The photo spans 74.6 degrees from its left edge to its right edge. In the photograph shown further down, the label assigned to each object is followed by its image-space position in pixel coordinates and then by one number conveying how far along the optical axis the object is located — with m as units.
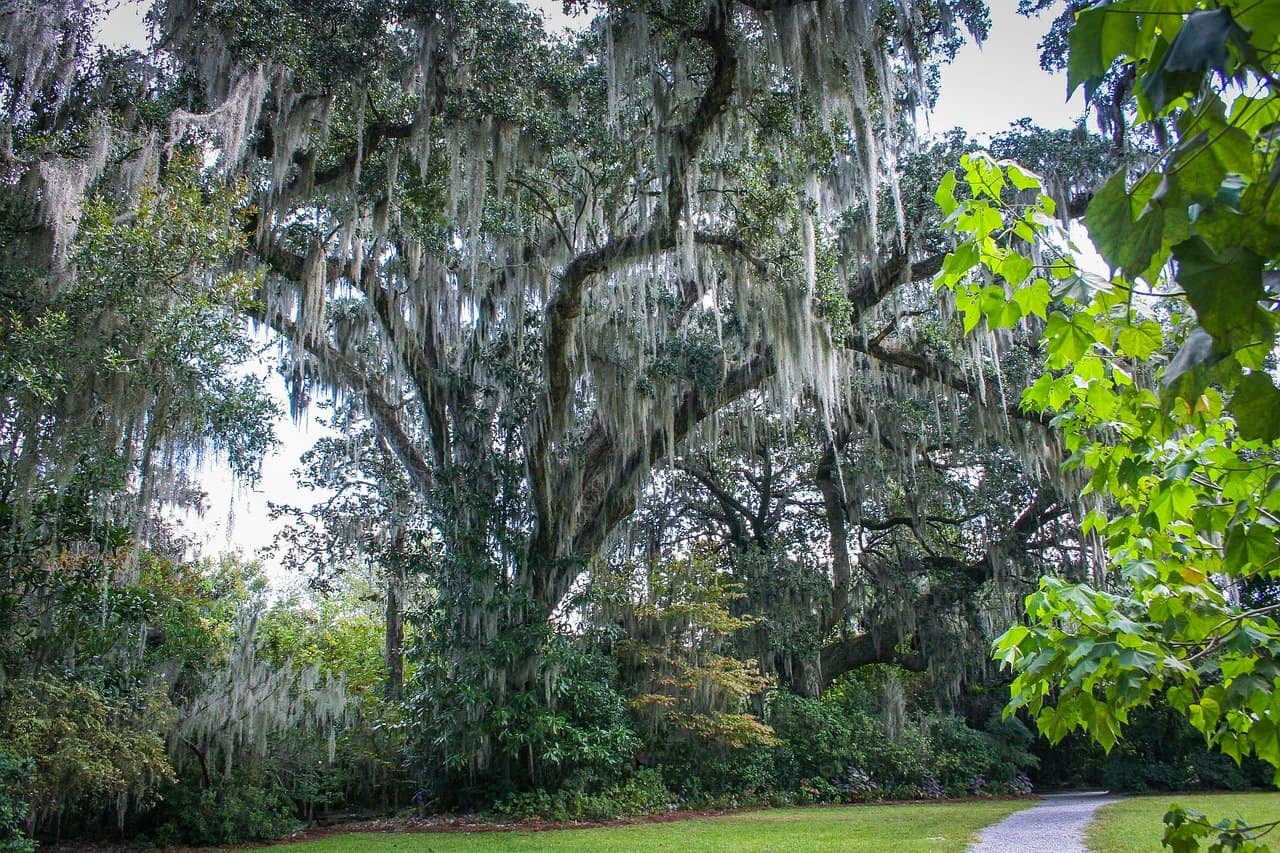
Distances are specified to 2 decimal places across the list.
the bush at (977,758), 15.77
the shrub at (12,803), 5.93
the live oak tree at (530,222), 7.54
